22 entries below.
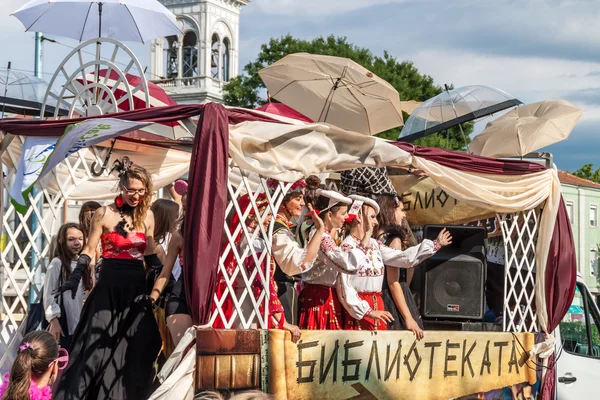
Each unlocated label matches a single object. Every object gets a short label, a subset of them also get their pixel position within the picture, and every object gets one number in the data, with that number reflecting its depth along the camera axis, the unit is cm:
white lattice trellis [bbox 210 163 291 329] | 600
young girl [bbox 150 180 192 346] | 604
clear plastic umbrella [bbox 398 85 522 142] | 1093
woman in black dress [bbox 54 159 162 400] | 618
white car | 838
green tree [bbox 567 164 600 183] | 6309
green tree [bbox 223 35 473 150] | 3403
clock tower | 5850
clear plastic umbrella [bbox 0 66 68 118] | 1328
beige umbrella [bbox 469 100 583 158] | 862
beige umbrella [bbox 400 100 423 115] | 1328
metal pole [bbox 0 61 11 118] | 1376
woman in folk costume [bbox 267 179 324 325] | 623
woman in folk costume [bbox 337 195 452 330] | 669
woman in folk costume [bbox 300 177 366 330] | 651
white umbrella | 909
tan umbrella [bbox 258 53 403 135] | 1011
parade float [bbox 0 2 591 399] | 575
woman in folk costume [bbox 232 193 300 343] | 614
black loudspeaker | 792
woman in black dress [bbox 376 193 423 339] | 722
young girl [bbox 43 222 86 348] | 711
